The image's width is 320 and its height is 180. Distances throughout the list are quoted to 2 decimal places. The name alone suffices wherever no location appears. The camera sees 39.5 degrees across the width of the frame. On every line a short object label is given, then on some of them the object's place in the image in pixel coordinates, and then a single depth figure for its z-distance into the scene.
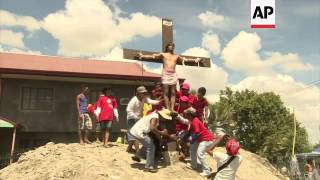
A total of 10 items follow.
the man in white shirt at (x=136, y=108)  10.84
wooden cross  12.57
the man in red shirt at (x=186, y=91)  11.53
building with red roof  21.41
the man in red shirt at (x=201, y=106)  11.38
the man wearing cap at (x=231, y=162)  7.88
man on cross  11.40
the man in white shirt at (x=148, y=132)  9.87
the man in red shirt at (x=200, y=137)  10.62
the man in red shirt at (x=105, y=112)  11.73
